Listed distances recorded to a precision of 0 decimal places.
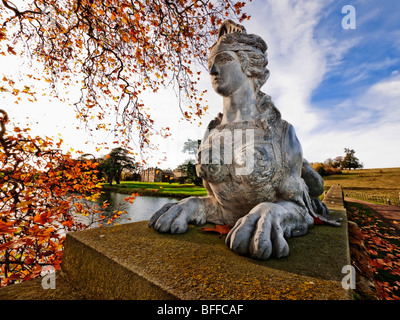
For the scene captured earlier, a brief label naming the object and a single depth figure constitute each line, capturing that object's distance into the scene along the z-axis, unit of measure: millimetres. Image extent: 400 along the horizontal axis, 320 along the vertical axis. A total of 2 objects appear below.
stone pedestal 954
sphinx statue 1863
